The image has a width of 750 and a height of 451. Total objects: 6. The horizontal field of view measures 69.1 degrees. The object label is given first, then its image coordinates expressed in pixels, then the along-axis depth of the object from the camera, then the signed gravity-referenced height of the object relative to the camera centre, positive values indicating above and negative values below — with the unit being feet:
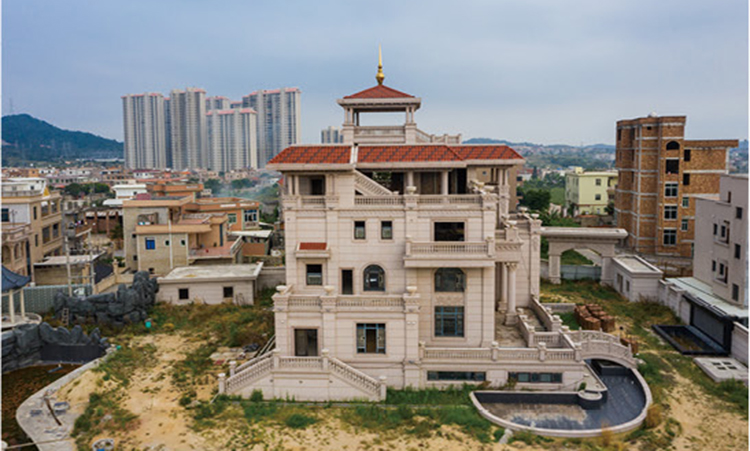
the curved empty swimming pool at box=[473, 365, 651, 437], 63.26 -28.24
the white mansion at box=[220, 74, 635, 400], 71.82 -14.94
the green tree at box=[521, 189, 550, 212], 263.90 -8.42
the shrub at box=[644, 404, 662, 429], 63.12 -27.33
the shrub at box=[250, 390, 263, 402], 70.59 -27.54
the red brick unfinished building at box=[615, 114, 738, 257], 152.76 +1.00
